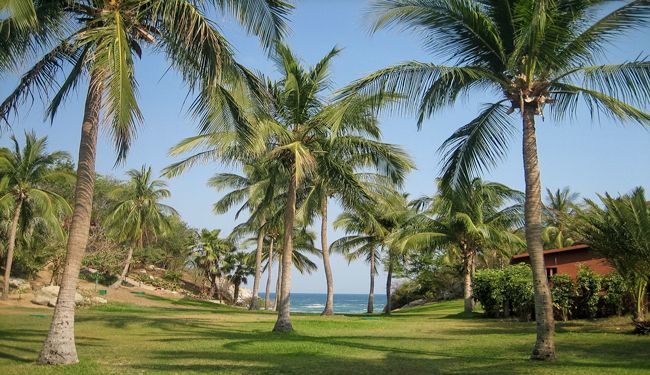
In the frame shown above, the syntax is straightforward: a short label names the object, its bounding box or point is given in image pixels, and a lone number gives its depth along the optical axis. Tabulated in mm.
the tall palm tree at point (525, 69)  10109
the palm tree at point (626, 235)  14289
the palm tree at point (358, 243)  37812
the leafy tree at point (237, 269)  54297
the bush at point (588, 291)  19125
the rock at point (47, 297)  26688
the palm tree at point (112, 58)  8445
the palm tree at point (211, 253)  51531
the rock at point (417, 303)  47344
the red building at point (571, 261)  21844
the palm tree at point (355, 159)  17516
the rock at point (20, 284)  31055
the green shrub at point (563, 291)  19531
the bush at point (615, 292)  18703
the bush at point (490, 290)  23797
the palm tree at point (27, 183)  26250
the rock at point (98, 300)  28708
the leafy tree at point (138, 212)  40938
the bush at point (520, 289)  21344
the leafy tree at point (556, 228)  44025
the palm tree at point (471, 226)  28734
